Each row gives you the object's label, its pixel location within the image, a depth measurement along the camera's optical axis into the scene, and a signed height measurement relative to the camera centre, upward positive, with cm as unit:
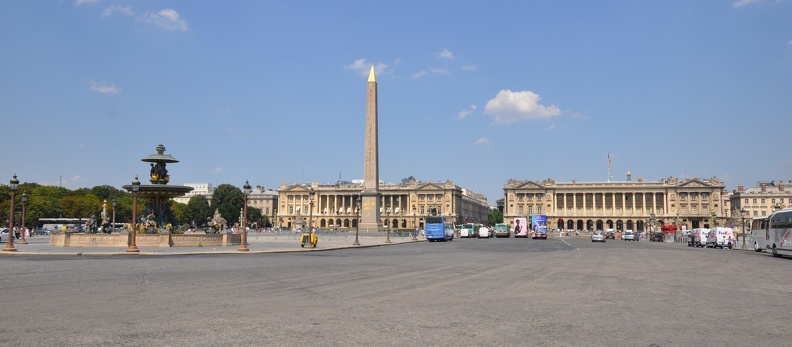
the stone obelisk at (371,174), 6625 +497
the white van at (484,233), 8877 -209
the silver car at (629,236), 8411 -240
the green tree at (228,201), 13538 +393
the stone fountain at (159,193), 4225 +178
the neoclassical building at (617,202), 16362 +458
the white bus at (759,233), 3941 -98
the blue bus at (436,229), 6950 -119
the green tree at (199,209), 14838 +235
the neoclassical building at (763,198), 16540 +557
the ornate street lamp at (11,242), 3177 -125
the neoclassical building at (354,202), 18388 +524
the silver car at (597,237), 7356 -221
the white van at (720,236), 5197 -148
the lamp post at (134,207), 2989 +60
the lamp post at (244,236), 3303 -94
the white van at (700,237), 5684 -171
